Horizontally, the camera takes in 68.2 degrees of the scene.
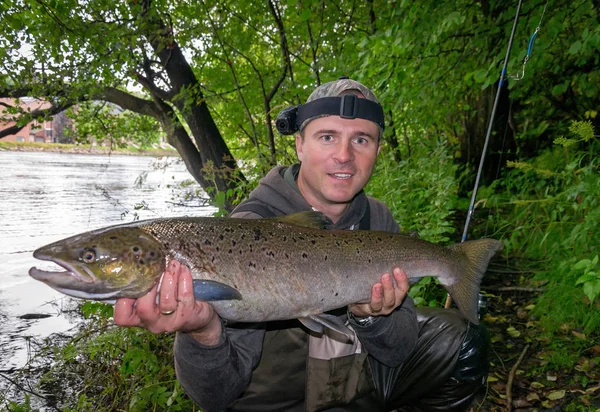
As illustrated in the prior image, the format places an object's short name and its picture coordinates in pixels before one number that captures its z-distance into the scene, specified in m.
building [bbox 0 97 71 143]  51.48
